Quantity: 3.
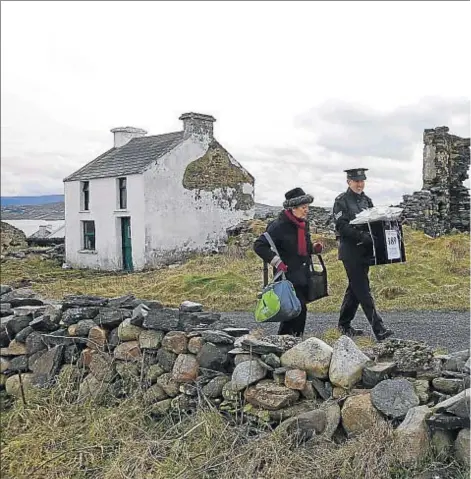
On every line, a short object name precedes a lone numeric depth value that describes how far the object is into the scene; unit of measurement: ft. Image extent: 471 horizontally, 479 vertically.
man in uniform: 12.25
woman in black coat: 12.09
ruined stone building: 36.45
